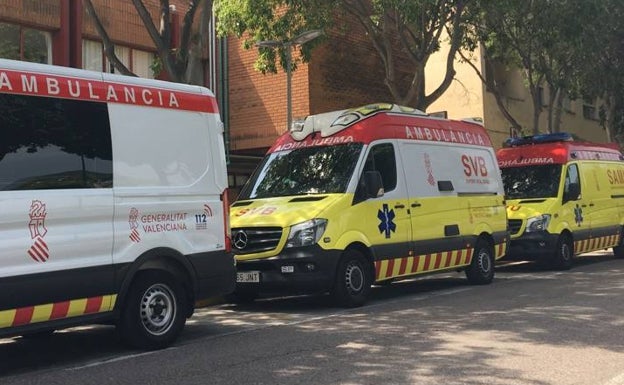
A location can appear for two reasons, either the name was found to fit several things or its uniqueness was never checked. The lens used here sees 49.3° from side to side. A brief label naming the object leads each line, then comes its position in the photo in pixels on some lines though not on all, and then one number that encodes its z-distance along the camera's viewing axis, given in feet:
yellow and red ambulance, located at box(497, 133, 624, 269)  45.42
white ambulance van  19.31
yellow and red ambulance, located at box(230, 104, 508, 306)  29.27
